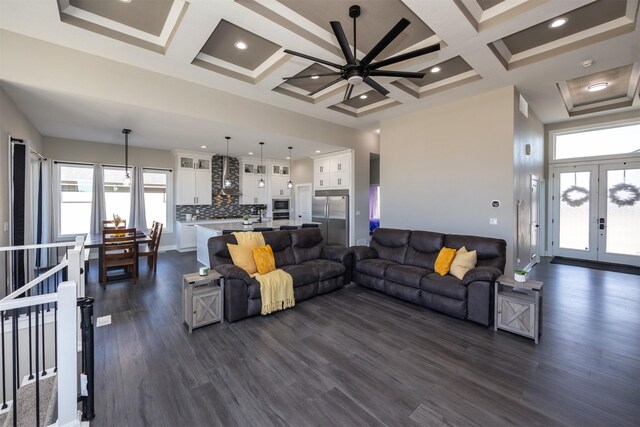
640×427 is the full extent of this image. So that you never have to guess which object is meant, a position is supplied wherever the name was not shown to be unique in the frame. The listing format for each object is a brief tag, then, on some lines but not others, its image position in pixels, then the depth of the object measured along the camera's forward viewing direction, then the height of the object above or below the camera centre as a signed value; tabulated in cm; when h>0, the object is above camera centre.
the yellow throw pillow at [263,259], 390 -67
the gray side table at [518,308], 294 -103
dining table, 464 -52
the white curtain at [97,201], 671 +26
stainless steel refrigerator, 739 -9
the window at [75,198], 650 +32
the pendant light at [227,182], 806 +91
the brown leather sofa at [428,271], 334 -83
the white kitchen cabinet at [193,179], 773 +97
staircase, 185 -148
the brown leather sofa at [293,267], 343 -81
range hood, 826 +88
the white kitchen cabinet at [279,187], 946 +92
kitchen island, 588 -38
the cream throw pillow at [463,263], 368 -66
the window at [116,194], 701 +48
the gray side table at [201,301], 317 -105
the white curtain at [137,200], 724 +32
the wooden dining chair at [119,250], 473 -68
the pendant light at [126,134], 550 +164
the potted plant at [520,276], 313 -70
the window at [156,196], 759 +46
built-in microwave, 952 +29
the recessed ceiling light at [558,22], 314 +224
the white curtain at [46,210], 592 +3
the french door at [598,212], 595 +9
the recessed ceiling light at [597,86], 499 +240
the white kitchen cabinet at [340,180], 748 +95
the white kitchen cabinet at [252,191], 899 +73
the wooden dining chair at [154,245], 558 -68
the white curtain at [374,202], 993 +44
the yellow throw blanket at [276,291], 358 -104
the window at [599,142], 597 +171
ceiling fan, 255 +164
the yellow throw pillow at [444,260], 386 -65
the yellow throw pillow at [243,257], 381 -63
